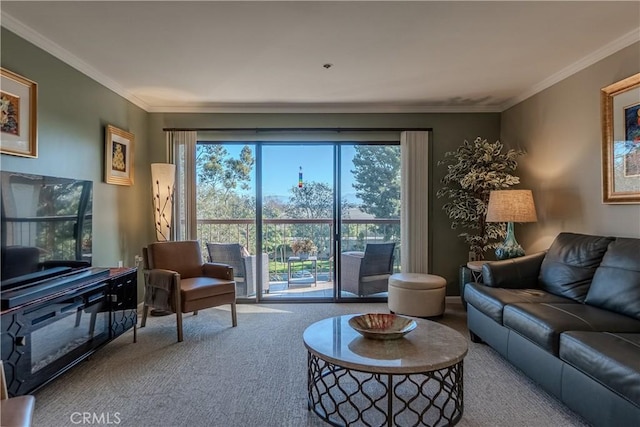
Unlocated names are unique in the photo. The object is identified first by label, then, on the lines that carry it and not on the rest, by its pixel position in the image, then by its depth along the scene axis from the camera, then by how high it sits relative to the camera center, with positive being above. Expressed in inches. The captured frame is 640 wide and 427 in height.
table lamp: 133.0 +2.7
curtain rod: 175.9 +43.7
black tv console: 76.5 -27.2
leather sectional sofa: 66.8 -25.6
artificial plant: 151.2 +14.8
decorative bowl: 80.4 -26.6
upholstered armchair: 127.6 -25.0
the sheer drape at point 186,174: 174.7 +21.6
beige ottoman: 146.7 -33.3
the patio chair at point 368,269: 176.7 -26.3
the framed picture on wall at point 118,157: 141.9 +26.0
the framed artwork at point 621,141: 103.9 +23.0
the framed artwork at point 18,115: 92.4 +28.4
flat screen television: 83.3 -2.4
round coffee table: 69.9 -29.0
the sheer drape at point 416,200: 175.2 +8.3
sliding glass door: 180.1 -0.4
